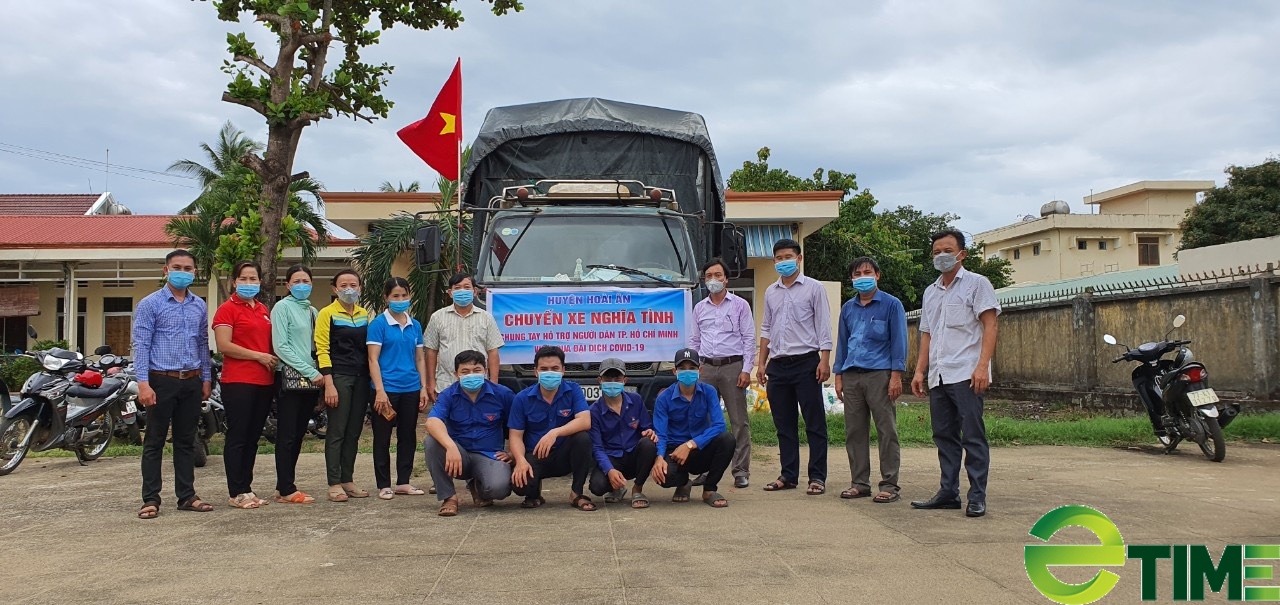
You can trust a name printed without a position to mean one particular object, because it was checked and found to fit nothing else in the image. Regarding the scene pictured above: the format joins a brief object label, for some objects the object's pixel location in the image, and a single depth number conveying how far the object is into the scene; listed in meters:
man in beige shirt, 6.95
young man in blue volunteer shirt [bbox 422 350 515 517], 6.19
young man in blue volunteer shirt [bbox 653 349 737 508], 6.33
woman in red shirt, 6.46
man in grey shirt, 5.97
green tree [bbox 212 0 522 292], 10.05
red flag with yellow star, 12.14
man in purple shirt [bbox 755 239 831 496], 7.02
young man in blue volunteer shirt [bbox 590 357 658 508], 6.29
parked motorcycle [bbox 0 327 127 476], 8.72
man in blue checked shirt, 6.25
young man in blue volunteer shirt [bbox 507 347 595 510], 6.18
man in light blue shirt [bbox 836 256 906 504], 6.65
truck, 7.20
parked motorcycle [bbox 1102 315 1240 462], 8.57
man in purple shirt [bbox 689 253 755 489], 7.32
